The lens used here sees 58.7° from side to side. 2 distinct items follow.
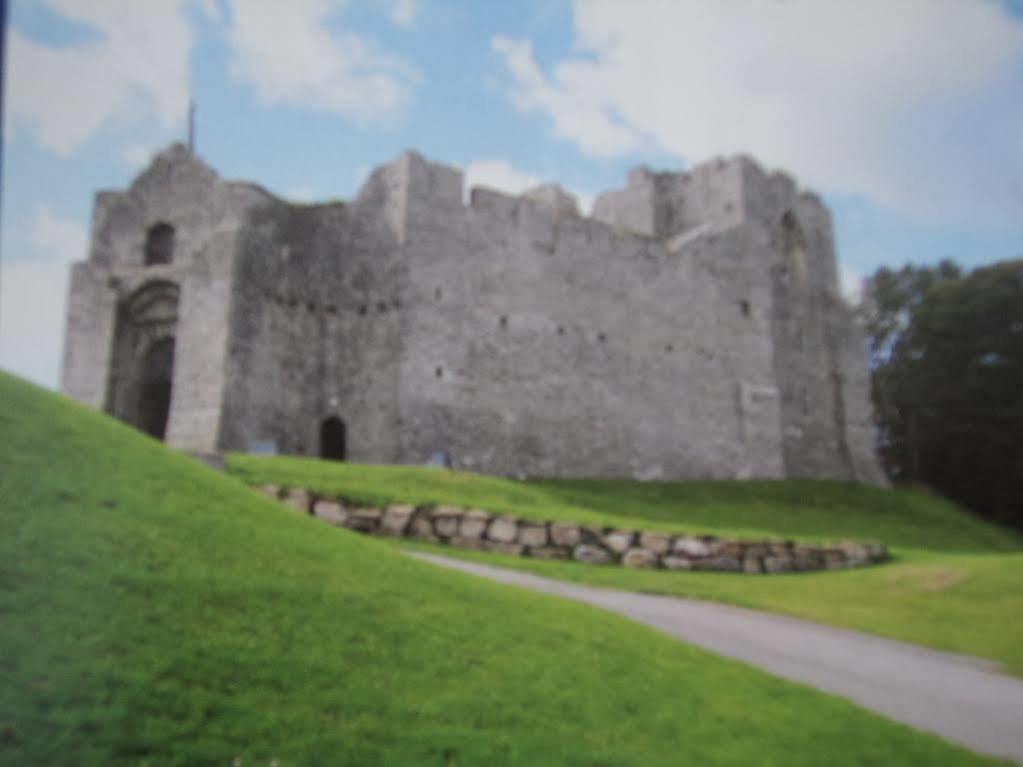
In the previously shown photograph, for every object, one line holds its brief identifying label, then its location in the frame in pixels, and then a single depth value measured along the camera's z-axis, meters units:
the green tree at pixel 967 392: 37.25
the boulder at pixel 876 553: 16.69
